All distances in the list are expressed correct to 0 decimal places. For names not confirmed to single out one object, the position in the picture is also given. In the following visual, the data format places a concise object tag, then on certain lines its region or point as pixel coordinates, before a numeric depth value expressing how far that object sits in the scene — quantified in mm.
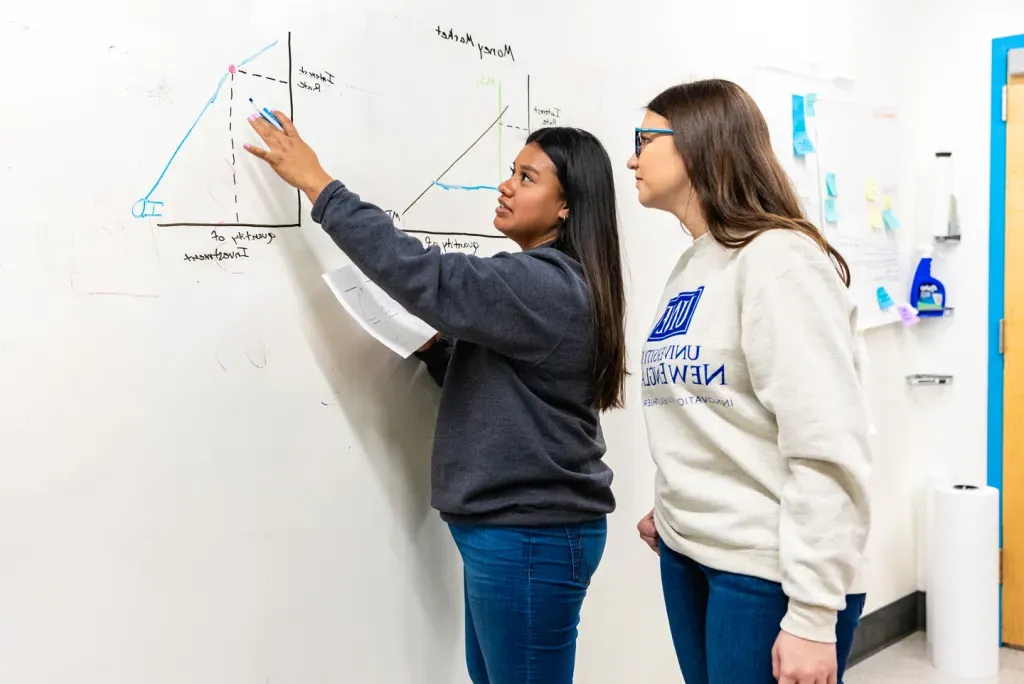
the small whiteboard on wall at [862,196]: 2783
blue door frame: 3113
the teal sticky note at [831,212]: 2814
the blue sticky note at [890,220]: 3107
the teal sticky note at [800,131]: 2660
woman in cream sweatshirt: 1100
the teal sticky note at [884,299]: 3062
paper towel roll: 2906
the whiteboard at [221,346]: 1245
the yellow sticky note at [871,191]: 3008
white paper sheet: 1542
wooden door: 3094
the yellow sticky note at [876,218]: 3043
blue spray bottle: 3176
